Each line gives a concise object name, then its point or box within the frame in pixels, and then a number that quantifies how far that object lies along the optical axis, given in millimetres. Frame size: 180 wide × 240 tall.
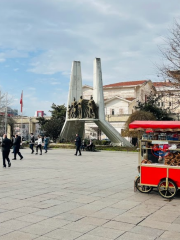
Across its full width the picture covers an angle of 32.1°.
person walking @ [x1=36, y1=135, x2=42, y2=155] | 23792
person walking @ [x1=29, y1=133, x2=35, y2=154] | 25266
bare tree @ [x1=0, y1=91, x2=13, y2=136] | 52625
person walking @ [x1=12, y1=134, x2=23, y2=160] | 18922
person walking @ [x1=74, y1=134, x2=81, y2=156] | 23219
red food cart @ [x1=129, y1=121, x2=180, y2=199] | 8273
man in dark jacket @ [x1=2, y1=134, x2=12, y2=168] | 14305
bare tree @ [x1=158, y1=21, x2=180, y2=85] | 18281
